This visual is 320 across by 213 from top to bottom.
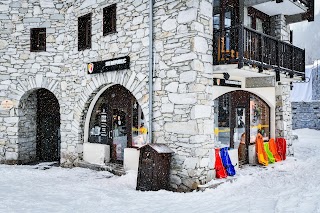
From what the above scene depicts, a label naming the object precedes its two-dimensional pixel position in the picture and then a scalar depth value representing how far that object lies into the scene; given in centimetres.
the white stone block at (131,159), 875
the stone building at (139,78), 734
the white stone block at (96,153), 980
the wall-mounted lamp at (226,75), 779
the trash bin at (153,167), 699
